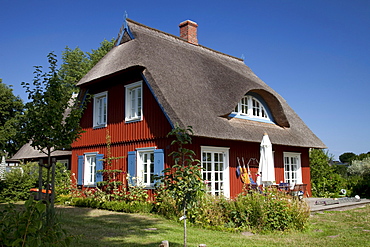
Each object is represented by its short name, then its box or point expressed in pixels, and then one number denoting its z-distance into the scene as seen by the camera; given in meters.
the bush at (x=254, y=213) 8.12
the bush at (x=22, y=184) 14.65
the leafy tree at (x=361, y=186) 16.33
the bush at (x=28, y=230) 3.33
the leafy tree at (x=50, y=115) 8.42
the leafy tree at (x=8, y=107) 29.09
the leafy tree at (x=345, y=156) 66.25
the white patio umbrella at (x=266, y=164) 11.25
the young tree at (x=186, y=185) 5.95
